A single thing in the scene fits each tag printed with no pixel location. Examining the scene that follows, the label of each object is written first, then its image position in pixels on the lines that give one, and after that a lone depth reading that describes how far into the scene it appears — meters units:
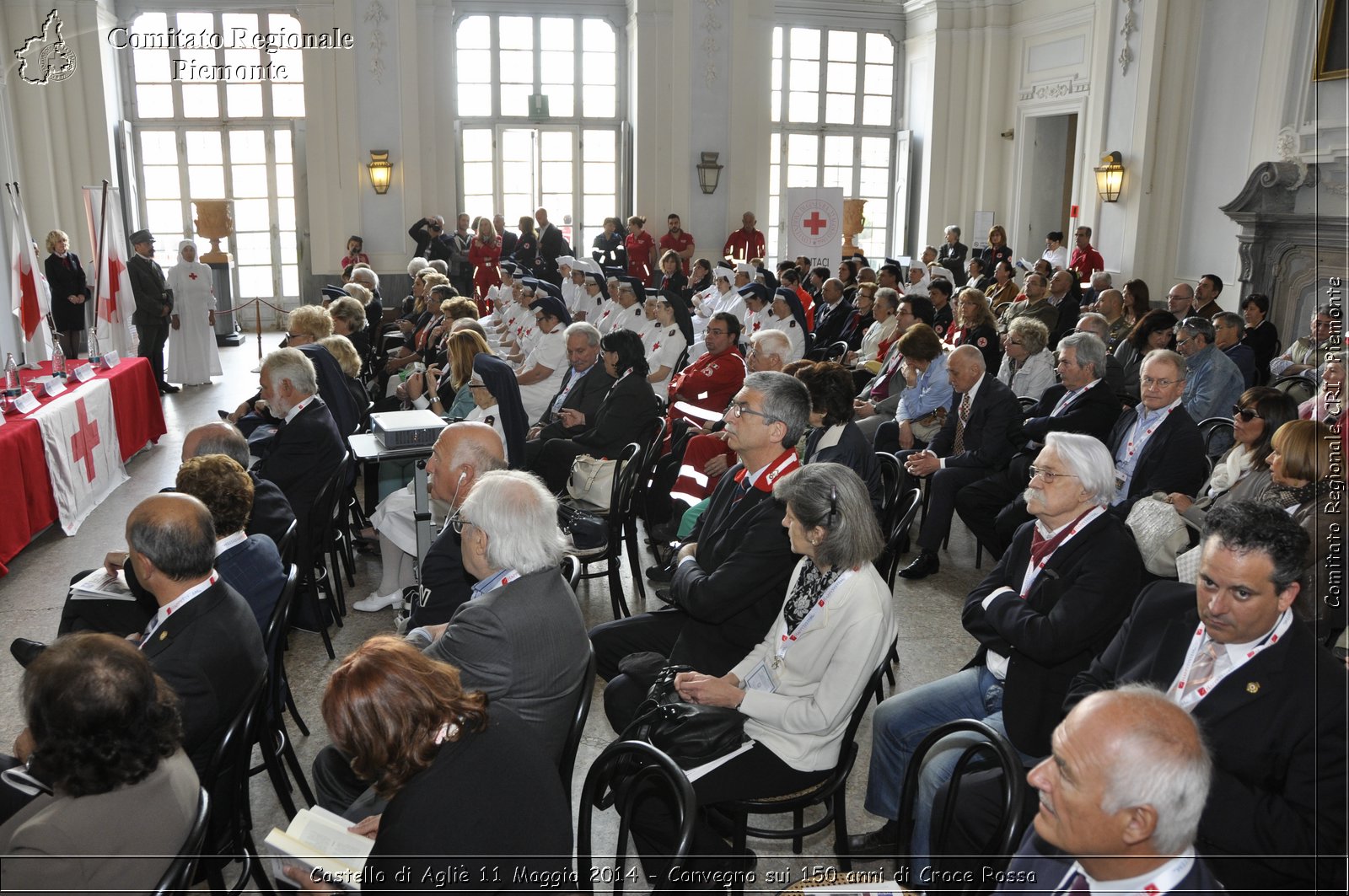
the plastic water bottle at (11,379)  5.93
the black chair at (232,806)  2.46
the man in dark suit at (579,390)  6.12
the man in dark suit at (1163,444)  4.46
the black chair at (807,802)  2.68
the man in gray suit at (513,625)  2.43
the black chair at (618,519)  4.66
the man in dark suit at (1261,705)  2.14
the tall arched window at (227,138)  15.16
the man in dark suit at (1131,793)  1.67
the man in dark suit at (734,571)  3.12
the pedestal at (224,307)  14.04
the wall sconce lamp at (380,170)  15.09
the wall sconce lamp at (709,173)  15.86
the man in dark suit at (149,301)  10.38
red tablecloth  5.38
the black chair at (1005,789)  2.06
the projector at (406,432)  4.43
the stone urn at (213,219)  14.71
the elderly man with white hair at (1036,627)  2.81
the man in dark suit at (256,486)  3.79
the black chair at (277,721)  3.00
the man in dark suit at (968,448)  5.44
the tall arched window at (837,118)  17.28
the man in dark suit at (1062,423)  5.18
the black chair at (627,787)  1.95
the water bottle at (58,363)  6.81
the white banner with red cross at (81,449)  6.00
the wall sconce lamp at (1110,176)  12.38
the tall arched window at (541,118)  16.27
